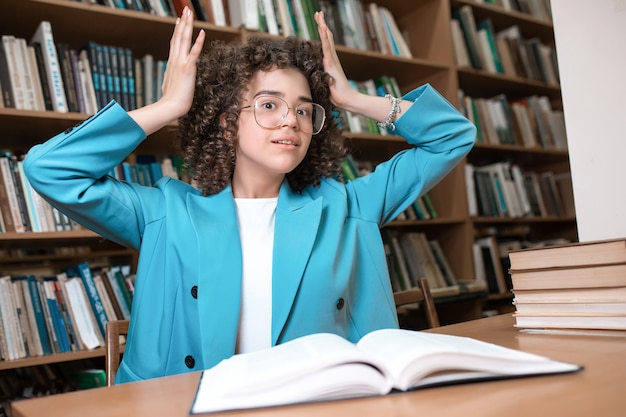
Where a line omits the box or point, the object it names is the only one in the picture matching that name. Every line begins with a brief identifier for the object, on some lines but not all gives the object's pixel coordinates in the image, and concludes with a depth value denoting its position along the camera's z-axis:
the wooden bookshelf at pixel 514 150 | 3.40
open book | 0.62
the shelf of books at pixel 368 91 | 2.07
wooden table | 0.56
